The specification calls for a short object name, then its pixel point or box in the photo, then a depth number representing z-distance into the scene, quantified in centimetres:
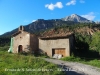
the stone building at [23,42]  1363
